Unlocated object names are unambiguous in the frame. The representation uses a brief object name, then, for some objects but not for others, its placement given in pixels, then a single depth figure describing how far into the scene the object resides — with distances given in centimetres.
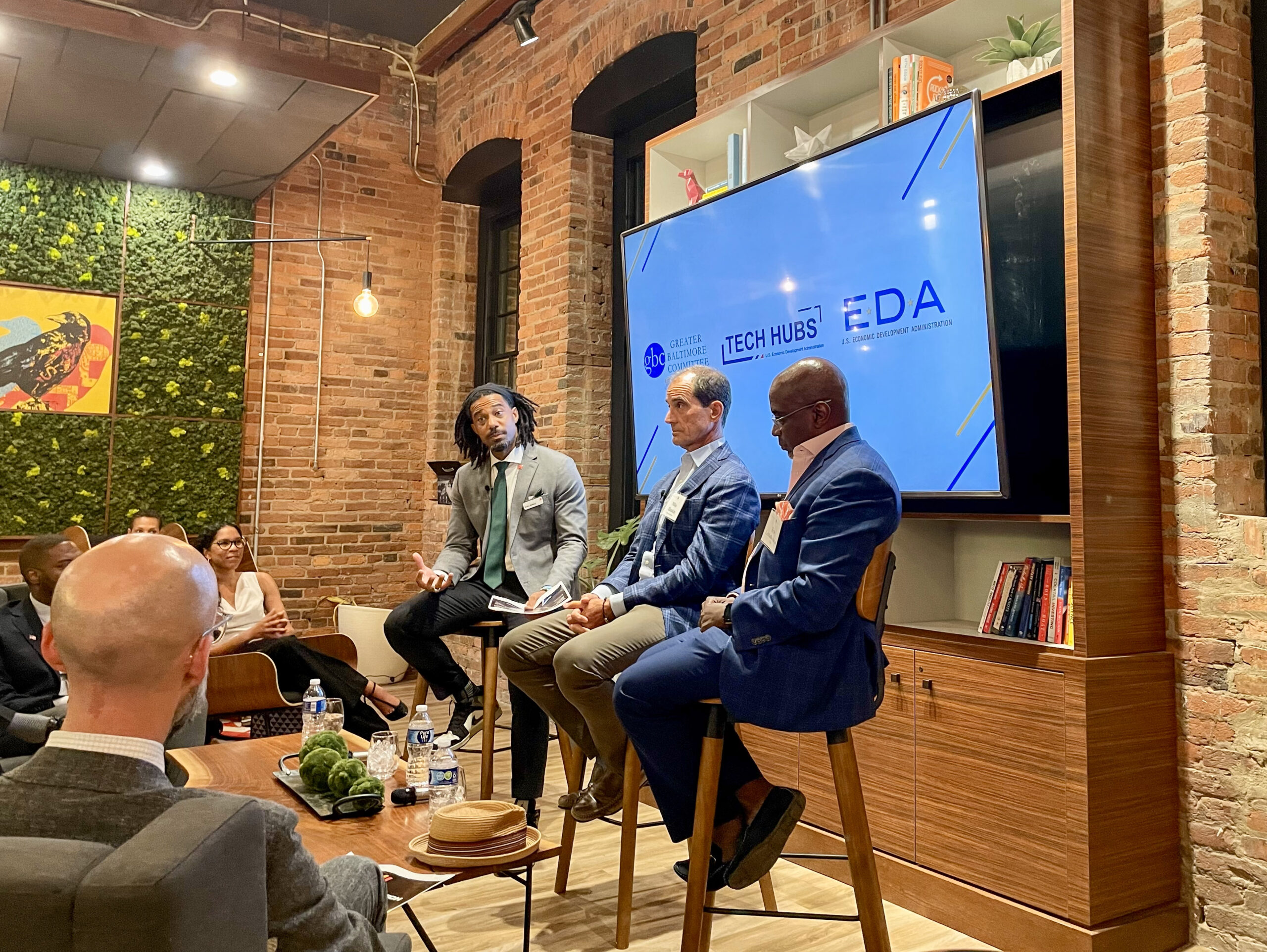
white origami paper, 369
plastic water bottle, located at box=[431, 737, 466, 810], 230
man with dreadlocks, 366
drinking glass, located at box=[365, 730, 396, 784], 258
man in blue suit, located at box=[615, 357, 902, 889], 214
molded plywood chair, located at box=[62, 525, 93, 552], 540
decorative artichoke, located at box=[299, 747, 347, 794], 241
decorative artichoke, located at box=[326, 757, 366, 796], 232
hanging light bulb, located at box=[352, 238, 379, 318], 637
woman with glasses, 450
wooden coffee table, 200
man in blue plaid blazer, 274
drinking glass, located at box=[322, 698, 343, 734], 297
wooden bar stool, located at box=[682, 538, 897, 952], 216
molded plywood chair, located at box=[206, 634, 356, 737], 411
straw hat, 192
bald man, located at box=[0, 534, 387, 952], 108
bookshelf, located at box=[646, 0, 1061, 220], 325
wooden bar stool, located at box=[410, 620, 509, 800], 348
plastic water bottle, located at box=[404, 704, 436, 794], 252
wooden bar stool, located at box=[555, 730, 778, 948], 264
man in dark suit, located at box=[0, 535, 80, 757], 349
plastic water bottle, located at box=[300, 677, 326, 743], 297
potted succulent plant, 293
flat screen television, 290
